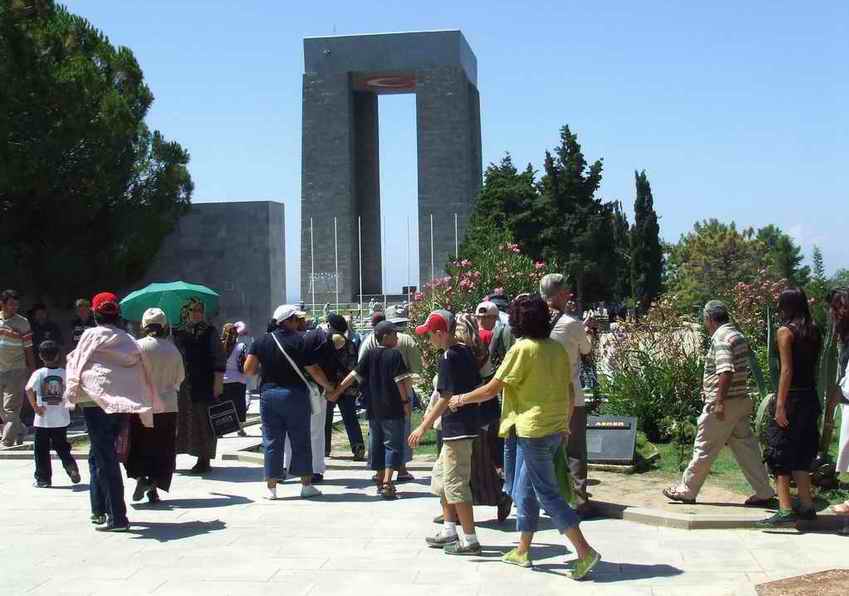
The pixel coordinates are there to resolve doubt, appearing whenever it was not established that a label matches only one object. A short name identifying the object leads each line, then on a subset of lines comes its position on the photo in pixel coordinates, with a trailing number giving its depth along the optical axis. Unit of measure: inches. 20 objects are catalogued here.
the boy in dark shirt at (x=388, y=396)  355.9
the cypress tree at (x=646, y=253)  2315.5
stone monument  2250.2
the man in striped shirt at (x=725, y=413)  302.2
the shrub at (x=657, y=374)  450.9
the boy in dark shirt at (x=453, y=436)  270.1
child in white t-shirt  385.4
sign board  386.6
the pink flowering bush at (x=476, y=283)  590.6
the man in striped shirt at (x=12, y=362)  484.7
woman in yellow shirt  248.8
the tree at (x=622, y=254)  2282.7
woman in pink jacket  309.6
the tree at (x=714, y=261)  2128.4
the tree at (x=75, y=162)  759.1
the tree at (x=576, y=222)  2080.5
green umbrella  575.2
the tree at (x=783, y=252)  2402.8
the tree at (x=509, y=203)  2079.2
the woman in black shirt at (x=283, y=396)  357.7
